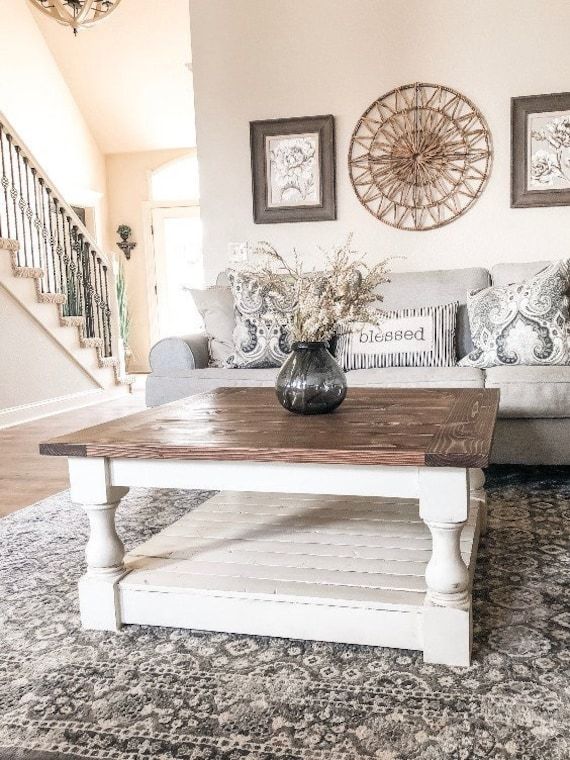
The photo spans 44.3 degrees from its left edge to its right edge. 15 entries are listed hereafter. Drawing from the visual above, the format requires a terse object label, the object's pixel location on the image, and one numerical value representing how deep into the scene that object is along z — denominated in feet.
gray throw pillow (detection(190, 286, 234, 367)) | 12.28
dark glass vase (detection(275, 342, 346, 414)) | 6.59
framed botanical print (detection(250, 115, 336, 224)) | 14.21
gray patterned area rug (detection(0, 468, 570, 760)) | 4.07
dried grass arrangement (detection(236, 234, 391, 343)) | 6.18
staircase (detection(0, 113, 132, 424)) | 17.81
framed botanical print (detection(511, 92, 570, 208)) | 13.03
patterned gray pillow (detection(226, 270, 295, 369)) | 11.76
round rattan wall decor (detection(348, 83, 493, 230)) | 13.46
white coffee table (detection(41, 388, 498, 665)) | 4.87
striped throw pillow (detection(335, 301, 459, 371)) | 11.30
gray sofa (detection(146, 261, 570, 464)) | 9.46
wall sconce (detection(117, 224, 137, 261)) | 28.30
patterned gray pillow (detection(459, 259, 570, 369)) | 10.48
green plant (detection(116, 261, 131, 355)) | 27.61
